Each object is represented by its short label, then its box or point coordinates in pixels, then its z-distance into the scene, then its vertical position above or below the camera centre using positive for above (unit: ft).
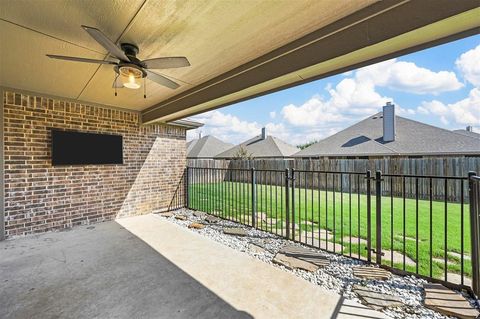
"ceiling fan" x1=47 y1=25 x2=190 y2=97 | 6.82 +3.39
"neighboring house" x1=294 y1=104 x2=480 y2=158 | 31.63 +3.15
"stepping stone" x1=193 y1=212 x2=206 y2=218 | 16.82 -4.37
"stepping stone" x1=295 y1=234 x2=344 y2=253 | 10.27 -4.38
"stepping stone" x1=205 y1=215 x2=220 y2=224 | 15.26 -4.34
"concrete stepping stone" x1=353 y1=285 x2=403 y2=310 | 6.30 -4.31
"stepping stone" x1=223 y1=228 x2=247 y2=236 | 12.63 -4.34
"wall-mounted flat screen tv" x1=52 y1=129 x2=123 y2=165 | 13.41 +0.88
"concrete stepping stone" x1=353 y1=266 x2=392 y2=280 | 7.72 -4.25
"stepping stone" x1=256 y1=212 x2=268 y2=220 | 16.37 -4.48
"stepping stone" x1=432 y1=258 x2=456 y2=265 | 8.93 -4.37
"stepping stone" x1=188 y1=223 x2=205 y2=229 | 14.03 -4.36
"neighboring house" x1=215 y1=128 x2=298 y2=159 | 59.83 +3.52
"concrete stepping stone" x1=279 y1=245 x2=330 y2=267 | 8.95 -4.30
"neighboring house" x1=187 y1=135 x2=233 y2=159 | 73.61 +4.83
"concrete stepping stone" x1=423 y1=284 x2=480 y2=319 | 5.83 -4.19
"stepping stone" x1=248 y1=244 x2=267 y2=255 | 10.13 -4.38
